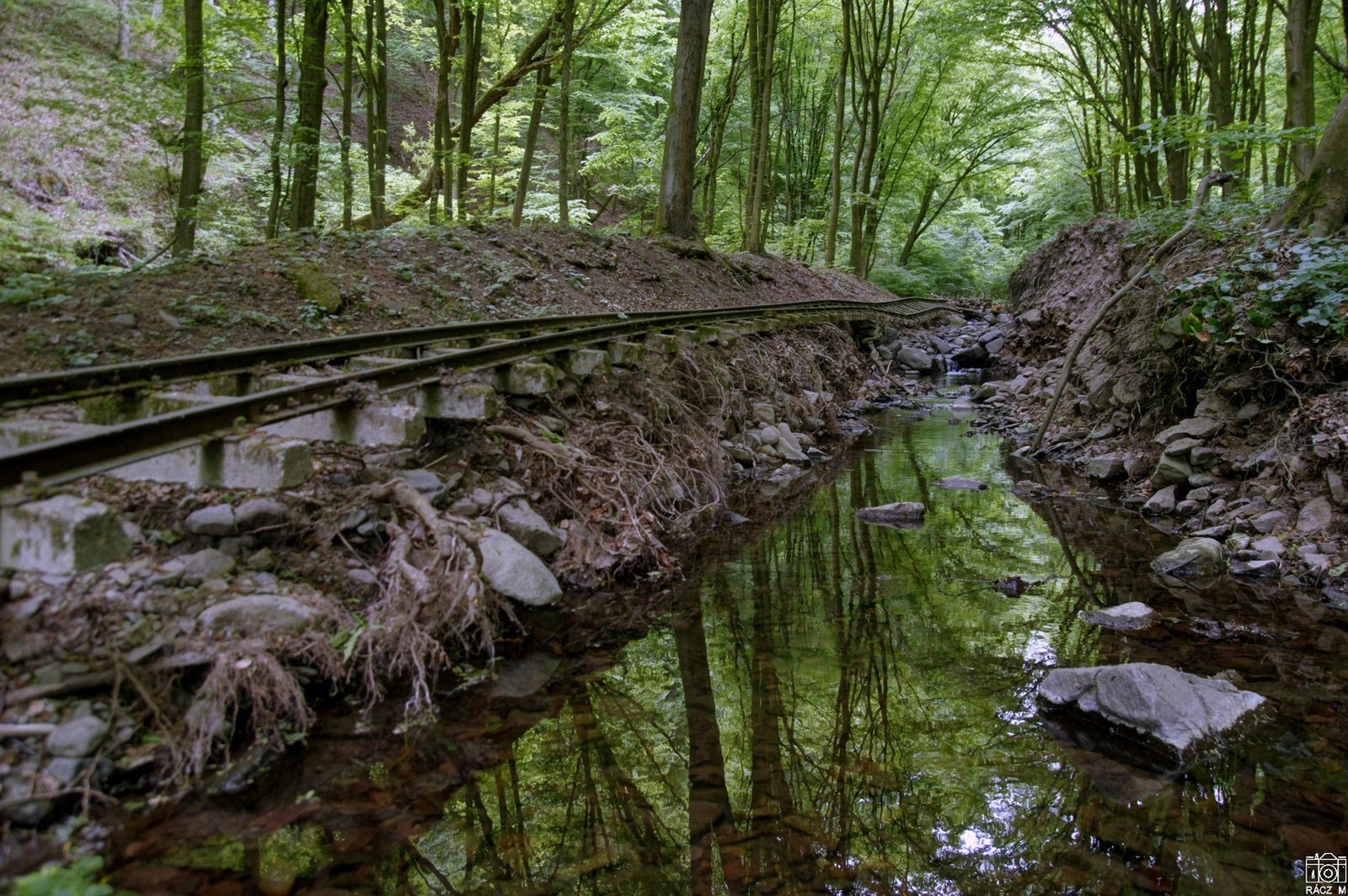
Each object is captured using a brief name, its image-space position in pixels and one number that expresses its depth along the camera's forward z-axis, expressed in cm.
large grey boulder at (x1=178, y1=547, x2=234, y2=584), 313
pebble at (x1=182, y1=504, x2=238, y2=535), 335
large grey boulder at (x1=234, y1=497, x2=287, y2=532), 347
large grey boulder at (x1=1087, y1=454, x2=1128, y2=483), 774
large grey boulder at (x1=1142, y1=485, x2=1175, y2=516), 652
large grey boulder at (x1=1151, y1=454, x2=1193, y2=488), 670
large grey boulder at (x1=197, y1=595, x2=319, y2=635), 296
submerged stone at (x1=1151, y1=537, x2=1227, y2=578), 516
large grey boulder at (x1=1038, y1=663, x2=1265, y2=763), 312
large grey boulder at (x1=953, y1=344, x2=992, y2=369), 1750
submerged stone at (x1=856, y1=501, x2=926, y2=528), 659
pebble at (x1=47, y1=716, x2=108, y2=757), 237
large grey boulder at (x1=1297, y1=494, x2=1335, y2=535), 513
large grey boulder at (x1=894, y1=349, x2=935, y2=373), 1700
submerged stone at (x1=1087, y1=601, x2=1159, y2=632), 430
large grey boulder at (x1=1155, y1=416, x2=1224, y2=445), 663
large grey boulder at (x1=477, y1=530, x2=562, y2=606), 404
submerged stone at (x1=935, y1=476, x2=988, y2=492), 772
